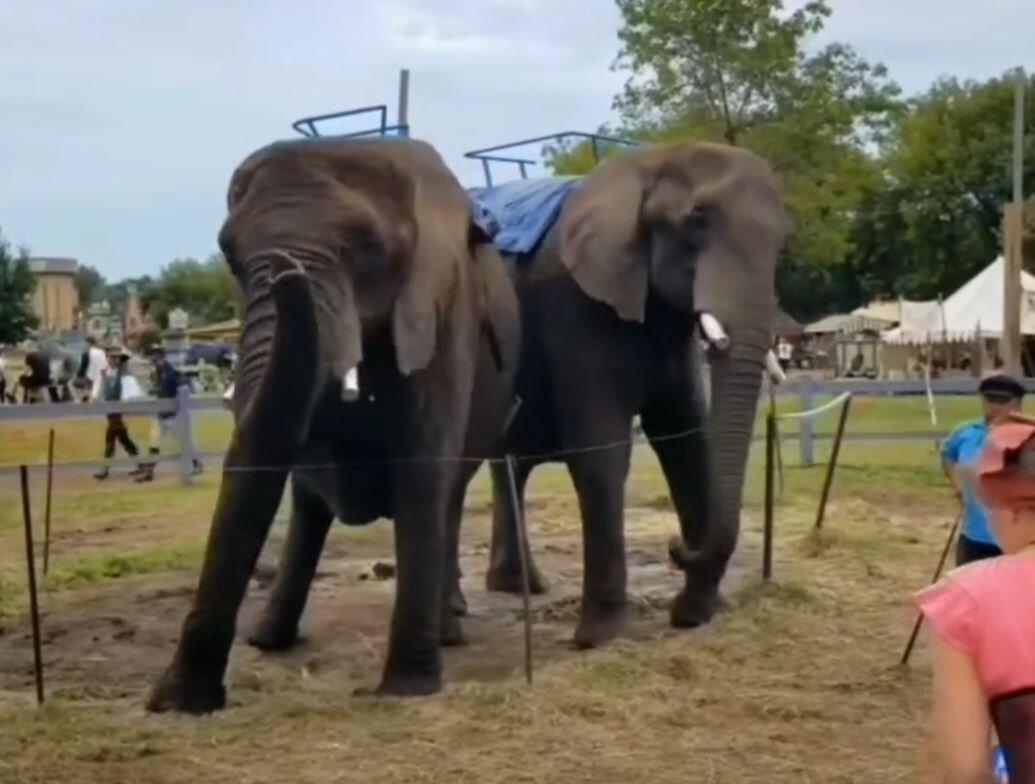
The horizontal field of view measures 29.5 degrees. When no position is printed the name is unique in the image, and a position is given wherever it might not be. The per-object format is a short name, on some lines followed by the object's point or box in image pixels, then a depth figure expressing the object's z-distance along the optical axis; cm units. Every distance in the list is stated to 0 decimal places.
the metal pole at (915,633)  991
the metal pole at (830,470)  1345
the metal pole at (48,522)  1391
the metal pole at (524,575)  952
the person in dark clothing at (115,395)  2166
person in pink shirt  343
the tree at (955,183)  7050
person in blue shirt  883
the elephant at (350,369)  867
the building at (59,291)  12469
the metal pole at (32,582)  881
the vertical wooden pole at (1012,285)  2142
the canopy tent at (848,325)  6316
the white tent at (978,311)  3816
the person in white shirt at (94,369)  2670
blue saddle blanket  1190
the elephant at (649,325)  1095
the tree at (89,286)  16225
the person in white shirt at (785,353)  5116
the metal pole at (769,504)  1211
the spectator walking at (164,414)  2138
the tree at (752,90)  3800
